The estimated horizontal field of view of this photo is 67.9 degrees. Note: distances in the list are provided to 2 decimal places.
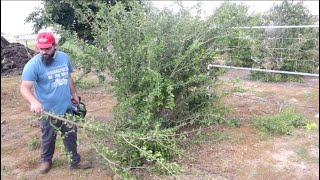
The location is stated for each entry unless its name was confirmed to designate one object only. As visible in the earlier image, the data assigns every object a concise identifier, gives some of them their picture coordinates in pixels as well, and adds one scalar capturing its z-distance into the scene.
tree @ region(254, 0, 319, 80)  4.86
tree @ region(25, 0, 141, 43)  5.44
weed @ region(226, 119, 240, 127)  2.67
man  2.05
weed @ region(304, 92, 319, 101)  3.97
